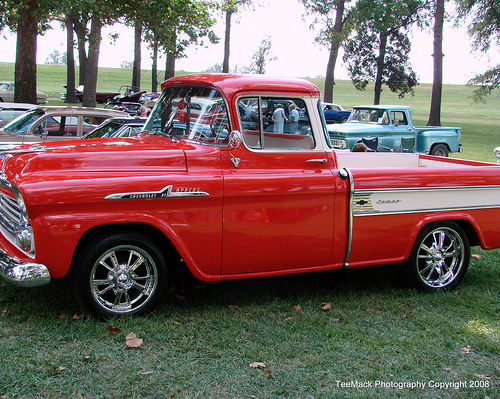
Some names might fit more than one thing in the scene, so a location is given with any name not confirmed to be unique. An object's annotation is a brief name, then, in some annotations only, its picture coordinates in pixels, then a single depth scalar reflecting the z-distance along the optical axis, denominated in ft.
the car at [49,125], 35.01
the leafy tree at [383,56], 121.19
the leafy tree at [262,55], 178.09
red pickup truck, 13.19
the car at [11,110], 42.26
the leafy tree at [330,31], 96.48
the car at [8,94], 106.22
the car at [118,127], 30.50
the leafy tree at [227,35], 115.96
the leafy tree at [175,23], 52.75
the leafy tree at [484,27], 104.06
